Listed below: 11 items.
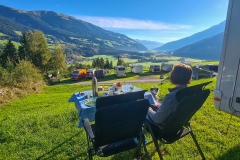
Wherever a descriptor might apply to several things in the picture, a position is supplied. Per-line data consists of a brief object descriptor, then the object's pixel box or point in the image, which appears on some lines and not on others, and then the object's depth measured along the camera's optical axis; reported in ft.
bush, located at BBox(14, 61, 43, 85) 43.77
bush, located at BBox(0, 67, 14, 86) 36.99
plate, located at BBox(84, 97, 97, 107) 8.67
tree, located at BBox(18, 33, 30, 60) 98.63
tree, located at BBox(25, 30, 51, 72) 100.89
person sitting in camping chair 6.08
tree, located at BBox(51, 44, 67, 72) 110.41
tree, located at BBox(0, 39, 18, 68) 91.40
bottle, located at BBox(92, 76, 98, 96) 9.73
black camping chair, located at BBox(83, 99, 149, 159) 5.32
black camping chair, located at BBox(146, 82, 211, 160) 5.72
